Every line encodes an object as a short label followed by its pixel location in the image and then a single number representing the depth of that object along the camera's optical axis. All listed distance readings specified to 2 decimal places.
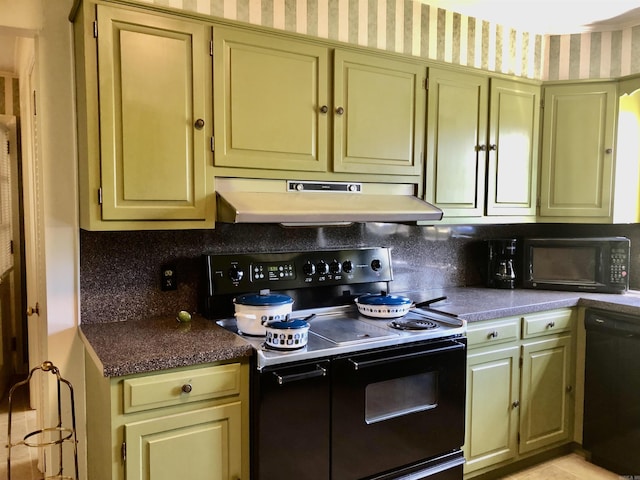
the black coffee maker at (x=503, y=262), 2.97
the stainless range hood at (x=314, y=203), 1.93
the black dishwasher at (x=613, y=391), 2.50
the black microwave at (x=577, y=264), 2.81
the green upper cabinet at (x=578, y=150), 2.85
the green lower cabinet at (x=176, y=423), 1.57
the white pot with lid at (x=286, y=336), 1.79
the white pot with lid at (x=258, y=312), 1.95
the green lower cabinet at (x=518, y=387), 2.41
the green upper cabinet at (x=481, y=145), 2.55
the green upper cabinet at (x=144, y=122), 1.80
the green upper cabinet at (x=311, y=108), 2.02
